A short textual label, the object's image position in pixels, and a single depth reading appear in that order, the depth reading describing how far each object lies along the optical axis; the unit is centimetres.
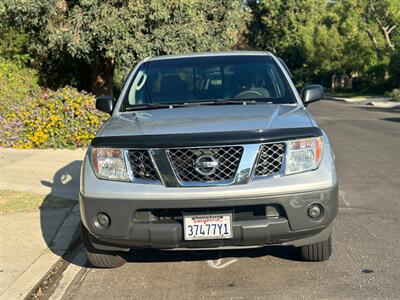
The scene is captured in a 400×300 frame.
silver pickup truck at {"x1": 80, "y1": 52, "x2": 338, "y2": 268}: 400
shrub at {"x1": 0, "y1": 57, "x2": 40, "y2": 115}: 1302
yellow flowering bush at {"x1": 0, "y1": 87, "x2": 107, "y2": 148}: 1134
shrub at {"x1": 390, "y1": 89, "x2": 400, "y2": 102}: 3422
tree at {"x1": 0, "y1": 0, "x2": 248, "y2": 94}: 1473
